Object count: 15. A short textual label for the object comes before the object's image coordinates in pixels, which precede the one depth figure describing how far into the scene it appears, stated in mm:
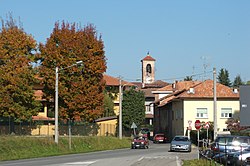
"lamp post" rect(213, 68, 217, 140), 45584
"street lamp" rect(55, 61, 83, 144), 45953
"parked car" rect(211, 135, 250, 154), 30775
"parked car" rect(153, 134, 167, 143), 81062
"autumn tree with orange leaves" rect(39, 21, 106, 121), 62031
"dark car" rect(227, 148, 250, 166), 23619
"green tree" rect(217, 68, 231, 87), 161125
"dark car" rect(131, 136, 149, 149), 58031
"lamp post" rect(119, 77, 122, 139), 63462
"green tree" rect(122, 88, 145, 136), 89500
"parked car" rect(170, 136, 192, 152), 48969
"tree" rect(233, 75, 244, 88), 173438
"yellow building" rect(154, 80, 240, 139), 73750
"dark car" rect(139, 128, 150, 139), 93112
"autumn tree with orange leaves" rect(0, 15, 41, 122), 57969
